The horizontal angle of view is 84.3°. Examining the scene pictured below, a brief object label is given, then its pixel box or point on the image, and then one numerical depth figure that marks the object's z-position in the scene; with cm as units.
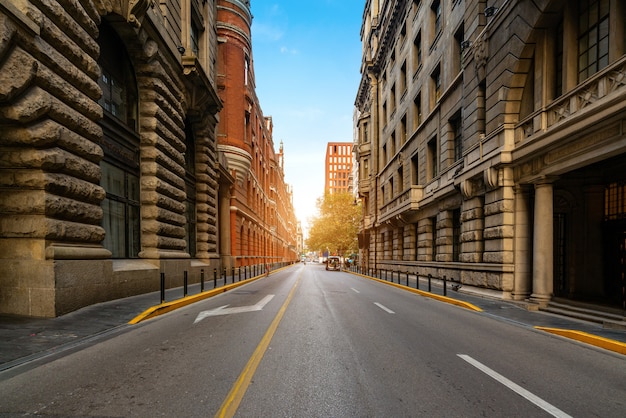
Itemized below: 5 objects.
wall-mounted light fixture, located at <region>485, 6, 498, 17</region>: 1412
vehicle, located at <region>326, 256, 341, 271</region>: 4575
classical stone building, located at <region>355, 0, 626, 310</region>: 991
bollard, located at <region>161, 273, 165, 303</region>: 1035
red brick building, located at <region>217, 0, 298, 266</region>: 2775
